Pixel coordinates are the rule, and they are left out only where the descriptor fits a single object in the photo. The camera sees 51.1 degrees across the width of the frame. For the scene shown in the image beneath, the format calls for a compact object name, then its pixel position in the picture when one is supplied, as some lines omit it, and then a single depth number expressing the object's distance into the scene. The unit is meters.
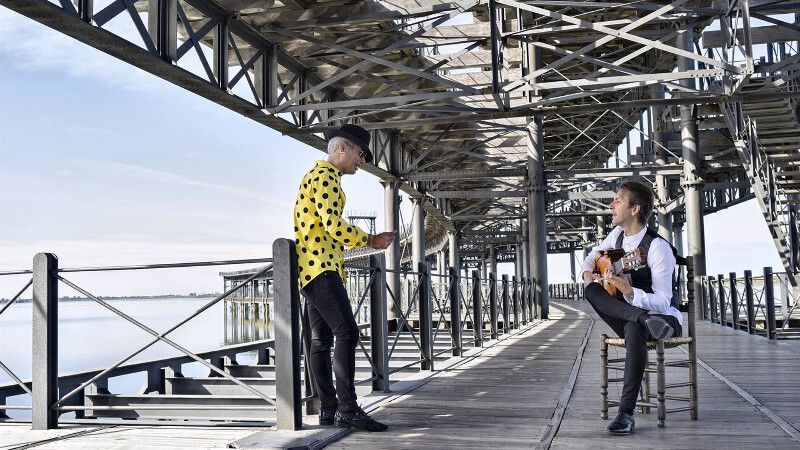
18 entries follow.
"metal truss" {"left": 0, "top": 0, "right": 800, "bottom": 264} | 9.89
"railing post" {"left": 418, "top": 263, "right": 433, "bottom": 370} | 7.70
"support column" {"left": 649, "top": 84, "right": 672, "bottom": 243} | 22.12
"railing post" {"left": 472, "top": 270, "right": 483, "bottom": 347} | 10.94
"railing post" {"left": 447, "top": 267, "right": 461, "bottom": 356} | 9.52
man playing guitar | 4.34
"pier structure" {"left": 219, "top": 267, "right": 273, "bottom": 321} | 69.50
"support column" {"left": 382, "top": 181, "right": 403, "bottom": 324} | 20.03
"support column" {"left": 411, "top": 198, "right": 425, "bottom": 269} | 23.84
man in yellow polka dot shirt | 4.54
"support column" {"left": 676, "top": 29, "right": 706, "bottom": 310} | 18.45
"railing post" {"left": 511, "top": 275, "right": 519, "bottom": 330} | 15.76
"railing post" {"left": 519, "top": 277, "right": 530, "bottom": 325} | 17.27
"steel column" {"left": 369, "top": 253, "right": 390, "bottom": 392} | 6.04
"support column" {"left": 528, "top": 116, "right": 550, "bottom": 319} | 20.12
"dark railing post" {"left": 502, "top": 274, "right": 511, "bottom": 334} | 14.01
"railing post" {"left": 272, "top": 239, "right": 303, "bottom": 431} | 4.50
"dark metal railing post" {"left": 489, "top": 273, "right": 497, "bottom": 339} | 12.39
